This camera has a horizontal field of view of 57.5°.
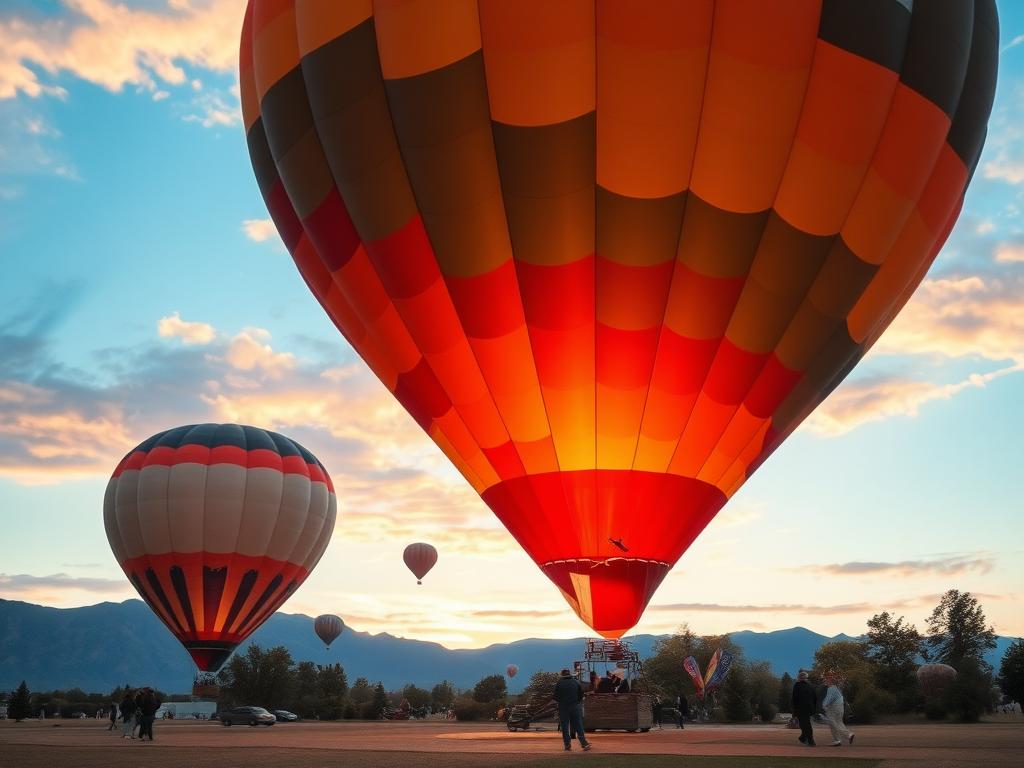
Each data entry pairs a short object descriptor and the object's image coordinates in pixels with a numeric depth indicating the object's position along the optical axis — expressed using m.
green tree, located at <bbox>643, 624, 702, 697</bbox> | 47.25
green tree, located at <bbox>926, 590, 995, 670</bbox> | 52.16
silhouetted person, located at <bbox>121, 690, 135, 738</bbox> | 19.72
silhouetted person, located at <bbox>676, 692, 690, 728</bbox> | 24.31
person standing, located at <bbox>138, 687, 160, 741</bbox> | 17.97
